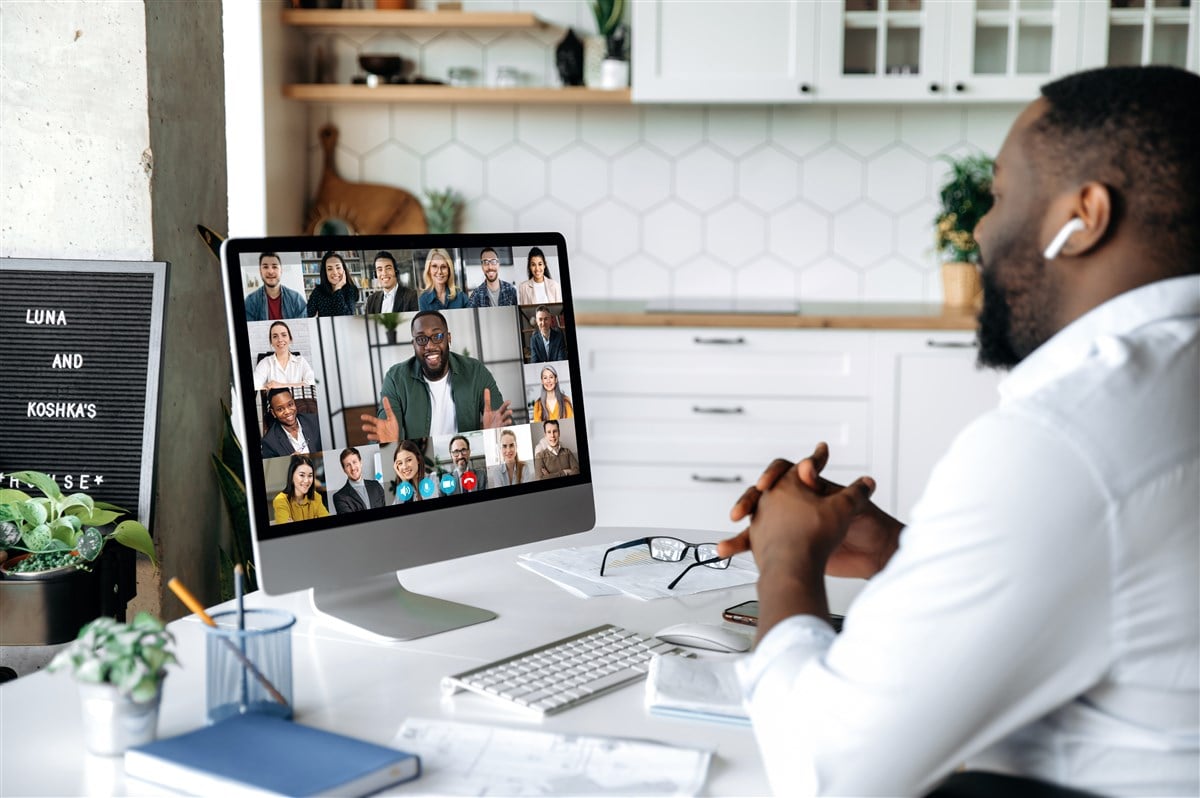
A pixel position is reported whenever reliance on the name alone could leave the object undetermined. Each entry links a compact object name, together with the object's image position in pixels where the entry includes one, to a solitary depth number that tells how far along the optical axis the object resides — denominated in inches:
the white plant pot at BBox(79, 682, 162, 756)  39.9
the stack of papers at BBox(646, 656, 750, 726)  45.0
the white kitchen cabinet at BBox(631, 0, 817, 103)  143.7
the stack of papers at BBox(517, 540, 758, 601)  62.9
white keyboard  46.4
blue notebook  36.6
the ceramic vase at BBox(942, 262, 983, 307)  148.9
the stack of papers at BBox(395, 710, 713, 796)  38.6
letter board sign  71.6
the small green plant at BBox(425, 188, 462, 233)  159.8
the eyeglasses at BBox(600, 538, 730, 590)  67.8
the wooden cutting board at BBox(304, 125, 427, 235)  161.3
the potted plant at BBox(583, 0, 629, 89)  150.6
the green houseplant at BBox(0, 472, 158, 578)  62.9
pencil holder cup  42.1
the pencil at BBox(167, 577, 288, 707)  42.0
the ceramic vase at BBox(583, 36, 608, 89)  152.4
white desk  40.5
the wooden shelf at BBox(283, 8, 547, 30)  149.6
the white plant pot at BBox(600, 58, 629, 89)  149.9
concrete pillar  71.5
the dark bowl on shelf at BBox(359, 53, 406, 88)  153.3
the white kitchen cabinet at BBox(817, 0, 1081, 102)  142.9
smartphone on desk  56.3
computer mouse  53.1
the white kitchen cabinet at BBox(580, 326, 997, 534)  137.5
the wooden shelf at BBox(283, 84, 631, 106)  150.0
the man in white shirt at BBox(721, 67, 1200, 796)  33.8
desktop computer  50.9
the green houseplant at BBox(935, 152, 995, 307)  146.9
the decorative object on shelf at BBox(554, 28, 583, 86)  152.0
